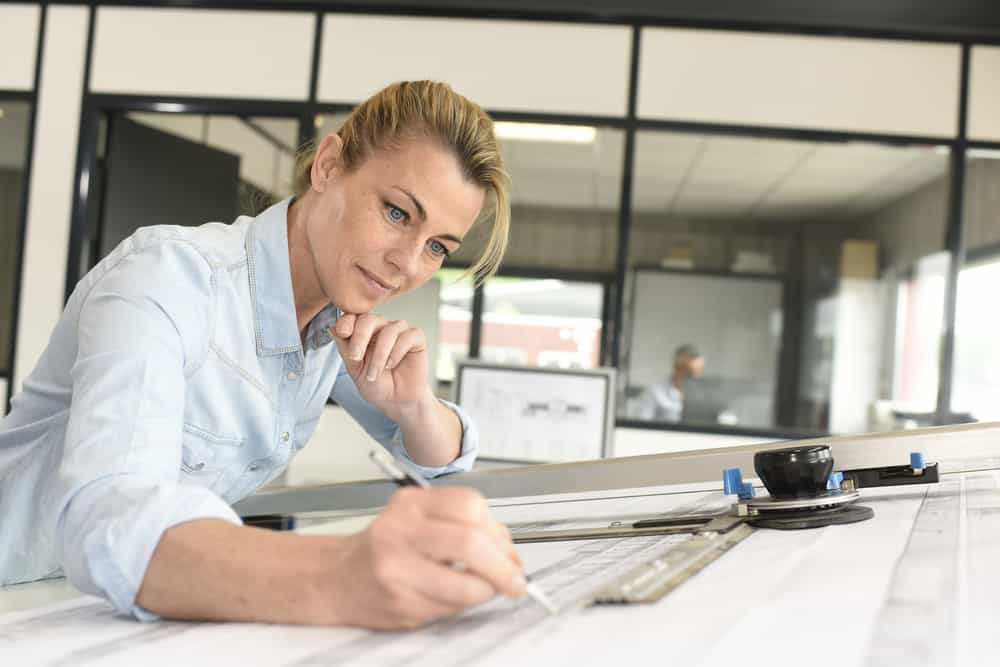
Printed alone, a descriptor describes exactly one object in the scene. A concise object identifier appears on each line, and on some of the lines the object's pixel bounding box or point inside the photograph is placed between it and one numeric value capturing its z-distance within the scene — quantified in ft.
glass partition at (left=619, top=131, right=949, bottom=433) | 13.64
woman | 1.61
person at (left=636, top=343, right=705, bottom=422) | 13.64
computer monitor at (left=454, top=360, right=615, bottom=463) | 11.69
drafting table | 1.34
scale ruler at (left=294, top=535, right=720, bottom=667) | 1.38
